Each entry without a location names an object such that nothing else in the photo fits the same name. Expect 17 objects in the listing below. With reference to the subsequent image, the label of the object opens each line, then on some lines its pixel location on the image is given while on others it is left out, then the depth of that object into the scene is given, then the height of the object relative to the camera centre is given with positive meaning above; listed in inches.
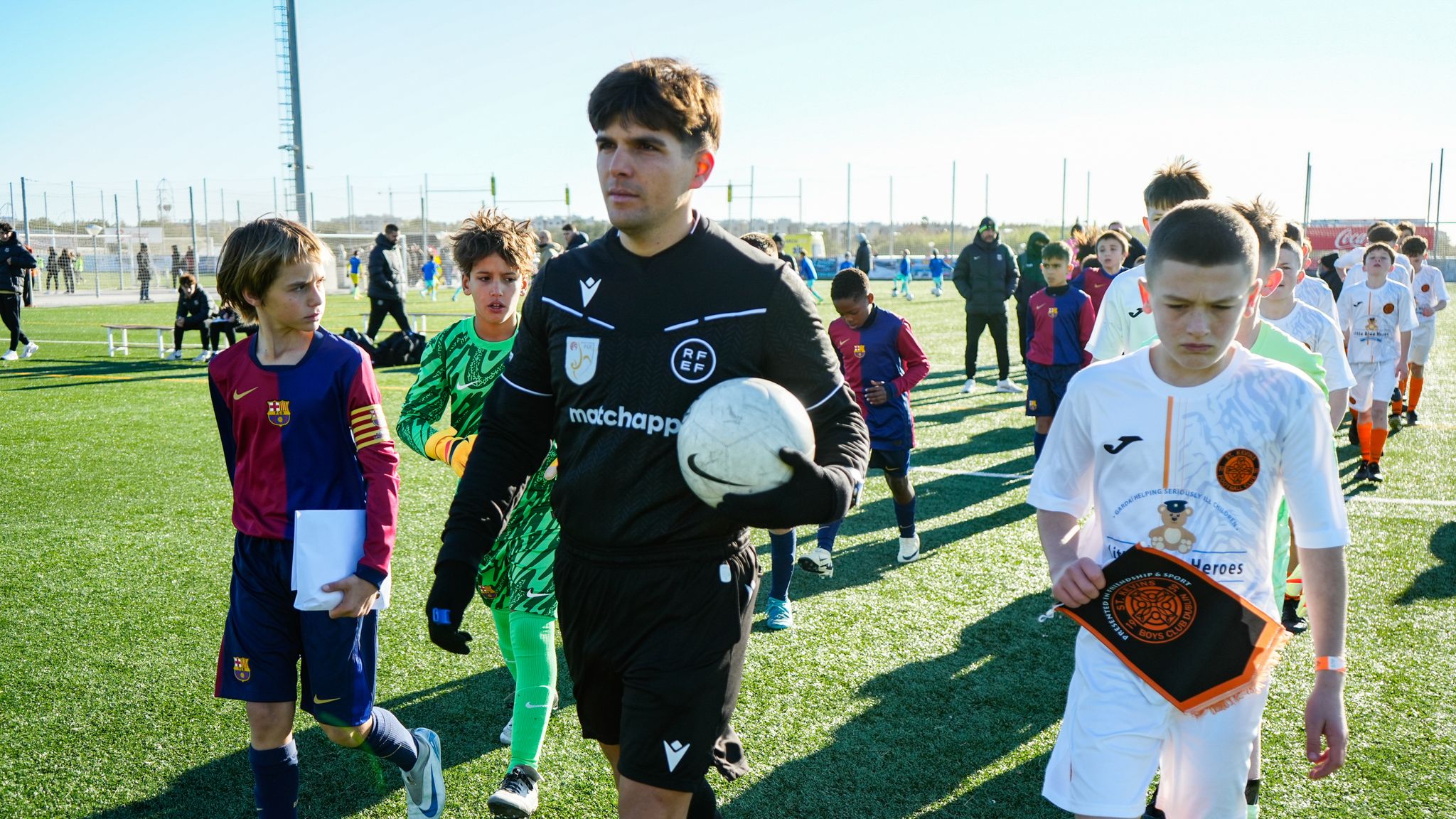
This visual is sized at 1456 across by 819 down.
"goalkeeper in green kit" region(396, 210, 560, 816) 143.7 -26.4
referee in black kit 91.4 -13.8
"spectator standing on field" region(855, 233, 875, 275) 910.4 +11.7
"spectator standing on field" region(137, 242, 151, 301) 1312.7 -11.3
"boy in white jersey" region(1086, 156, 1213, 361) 180.5 -9.2
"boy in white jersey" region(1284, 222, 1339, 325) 322.7 -7.3
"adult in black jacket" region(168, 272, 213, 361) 638.5 -27.5
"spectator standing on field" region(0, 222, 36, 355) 610.5 -4.4
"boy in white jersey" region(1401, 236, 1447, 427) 465.4 -15.1
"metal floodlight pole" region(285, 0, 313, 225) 1370.6 +194.7
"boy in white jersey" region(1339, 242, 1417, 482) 363.6 -20.6
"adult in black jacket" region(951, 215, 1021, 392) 545.3 -7.4
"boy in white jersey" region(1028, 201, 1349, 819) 90.6 -20.4
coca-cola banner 1508.6 +52.7
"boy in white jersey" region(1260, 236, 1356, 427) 165.9 -9.9
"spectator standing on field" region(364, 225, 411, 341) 679.1 -6.7
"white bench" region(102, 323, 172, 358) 676.7 -55.5
